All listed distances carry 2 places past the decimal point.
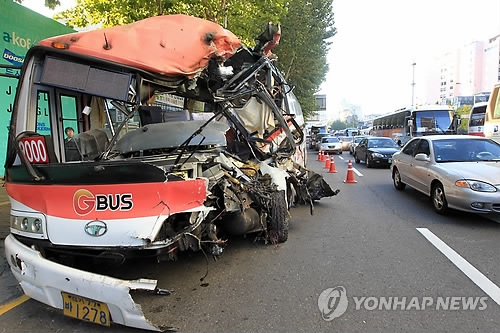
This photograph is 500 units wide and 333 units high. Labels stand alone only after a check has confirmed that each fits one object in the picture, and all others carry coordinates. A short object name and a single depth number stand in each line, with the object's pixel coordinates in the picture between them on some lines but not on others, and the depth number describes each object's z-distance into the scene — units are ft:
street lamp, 181.20
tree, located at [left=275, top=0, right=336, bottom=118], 84.23
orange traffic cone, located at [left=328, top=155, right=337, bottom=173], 50.73
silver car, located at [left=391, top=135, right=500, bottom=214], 20.99
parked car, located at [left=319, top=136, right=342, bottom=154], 91.25
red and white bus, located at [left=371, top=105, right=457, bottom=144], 75.82
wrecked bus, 10.76
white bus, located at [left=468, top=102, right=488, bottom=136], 67.34
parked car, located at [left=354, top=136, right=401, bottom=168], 54.54
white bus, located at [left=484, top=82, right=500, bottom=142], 53.83
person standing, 14.01
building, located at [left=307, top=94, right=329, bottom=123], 161.05
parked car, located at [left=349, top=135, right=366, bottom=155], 87.76
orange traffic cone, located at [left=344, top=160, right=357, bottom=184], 39.67
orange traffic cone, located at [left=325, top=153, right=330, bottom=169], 56.61
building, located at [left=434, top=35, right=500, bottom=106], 323.37
